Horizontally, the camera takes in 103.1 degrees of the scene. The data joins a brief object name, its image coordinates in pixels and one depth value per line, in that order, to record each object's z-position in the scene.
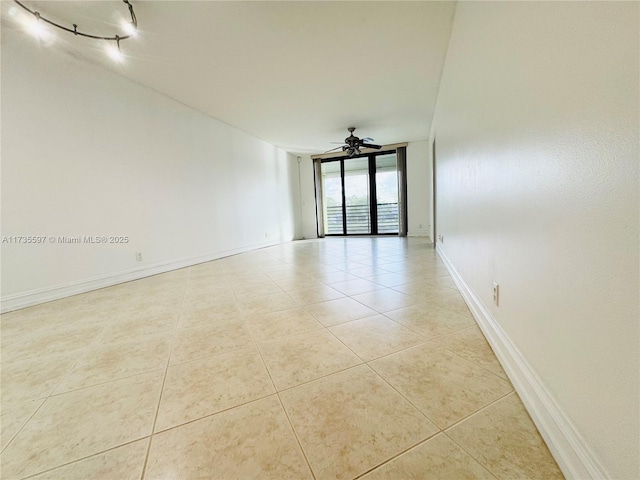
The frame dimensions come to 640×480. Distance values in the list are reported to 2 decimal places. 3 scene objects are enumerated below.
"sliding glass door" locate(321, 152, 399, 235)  7.46
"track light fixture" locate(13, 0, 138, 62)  2.14
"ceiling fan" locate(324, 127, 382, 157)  5.34
